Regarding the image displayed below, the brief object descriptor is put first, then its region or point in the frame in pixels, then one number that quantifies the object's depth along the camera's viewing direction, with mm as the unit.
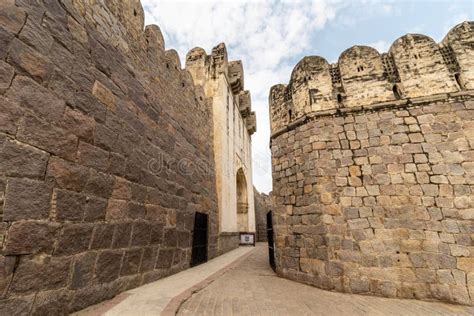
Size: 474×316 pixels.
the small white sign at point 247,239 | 12070
